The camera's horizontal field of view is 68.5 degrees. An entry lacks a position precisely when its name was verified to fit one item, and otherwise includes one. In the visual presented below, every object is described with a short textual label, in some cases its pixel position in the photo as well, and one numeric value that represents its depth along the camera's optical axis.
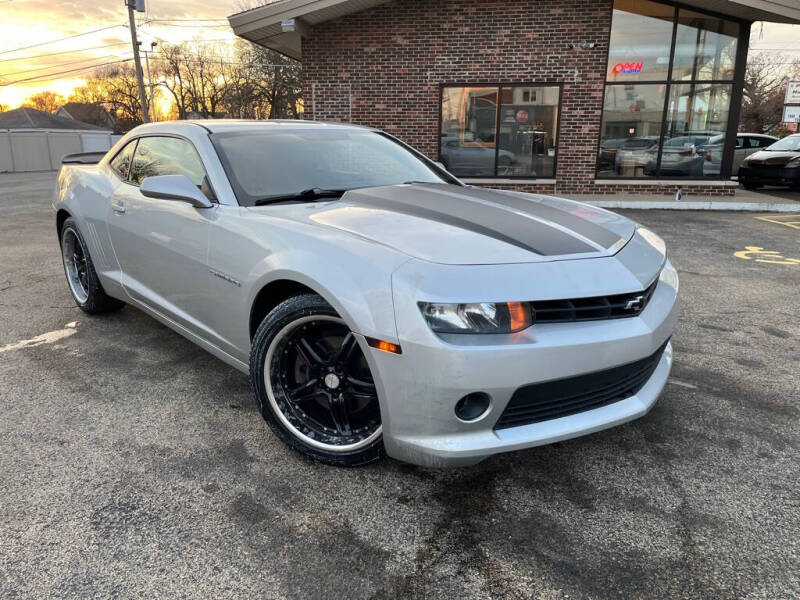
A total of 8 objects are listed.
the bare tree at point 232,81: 39.22
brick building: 12.05
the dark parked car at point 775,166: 14.42
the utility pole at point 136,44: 25.52
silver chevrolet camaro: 2.08
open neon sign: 12.45
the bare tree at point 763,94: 49.34
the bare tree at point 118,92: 67.00
